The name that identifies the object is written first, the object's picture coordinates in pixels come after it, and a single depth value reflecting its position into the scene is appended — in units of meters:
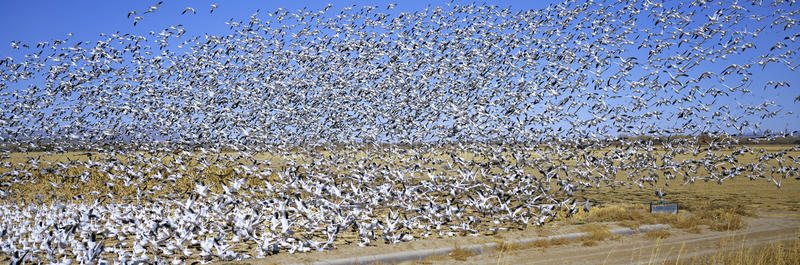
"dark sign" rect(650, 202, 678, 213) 13.62
